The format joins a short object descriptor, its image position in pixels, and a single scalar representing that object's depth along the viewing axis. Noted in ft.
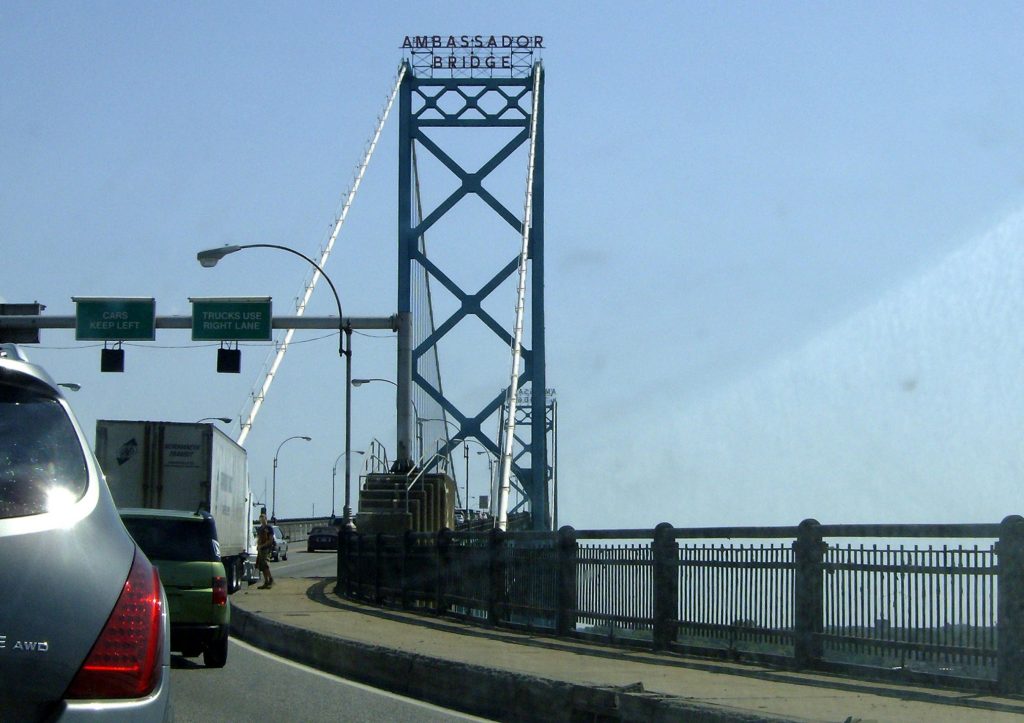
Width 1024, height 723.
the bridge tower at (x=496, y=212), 174.70
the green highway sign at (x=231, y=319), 114.93
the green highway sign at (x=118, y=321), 117.80
